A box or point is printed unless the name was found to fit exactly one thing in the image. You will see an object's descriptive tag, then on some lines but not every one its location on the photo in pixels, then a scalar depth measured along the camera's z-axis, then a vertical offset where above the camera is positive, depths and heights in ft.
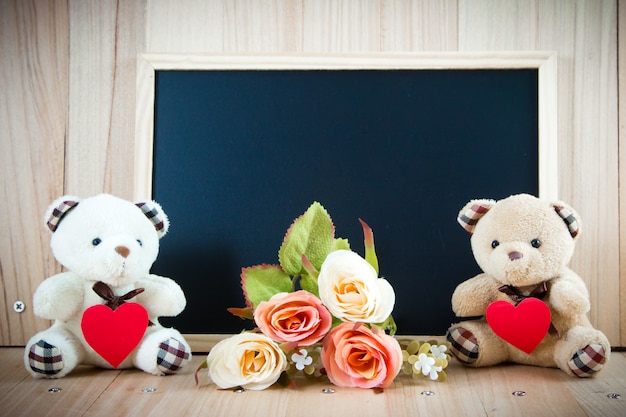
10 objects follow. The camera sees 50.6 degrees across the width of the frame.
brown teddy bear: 3.52 -0.49
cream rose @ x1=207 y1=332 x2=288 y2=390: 3.24 -0.77
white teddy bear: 3.48 -0.51
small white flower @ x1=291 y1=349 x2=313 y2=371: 3.37 -0.78
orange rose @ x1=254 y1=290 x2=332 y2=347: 3.24 -0.55
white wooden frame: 4.20 +0.90
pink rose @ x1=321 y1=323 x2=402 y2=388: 3.24 -0.74
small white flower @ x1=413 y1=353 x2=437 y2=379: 3.42 -0.80
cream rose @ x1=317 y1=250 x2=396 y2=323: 3.21 -0.41
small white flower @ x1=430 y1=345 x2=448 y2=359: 3.52 -0.77
